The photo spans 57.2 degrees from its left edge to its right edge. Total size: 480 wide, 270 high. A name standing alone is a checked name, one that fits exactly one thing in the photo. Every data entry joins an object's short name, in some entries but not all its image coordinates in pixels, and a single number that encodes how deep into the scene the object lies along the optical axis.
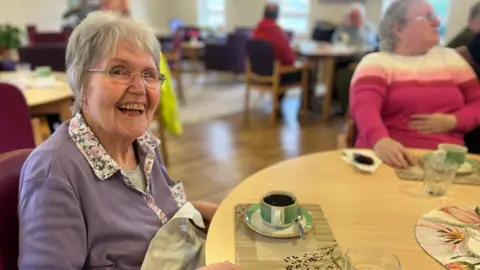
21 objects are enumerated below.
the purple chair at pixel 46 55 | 4.18
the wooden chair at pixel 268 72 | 4.64
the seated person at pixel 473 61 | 2.05
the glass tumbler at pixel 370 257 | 0.93
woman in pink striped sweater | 1.85
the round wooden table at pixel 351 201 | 1.03
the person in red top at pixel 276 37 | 4.63
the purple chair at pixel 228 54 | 7.00
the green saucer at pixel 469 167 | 1.43
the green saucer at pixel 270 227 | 1.04
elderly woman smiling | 0.93
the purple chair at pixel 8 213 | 0.95
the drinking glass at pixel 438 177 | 1.30
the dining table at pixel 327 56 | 4.81
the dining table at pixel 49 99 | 2.44
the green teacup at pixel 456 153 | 1.47
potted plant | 4.79
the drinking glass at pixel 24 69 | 3.29
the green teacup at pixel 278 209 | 1.06
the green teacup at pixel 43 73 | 2.99
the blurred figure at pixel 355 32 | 5.46
